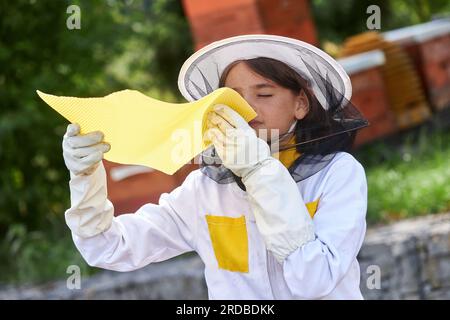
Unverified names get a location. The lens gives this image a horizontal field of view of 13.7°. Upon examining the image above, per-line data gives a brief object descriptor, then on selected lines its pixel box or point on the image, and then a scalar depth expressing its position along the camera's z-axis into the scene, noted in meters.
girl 3.86
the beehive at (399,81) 10.69
